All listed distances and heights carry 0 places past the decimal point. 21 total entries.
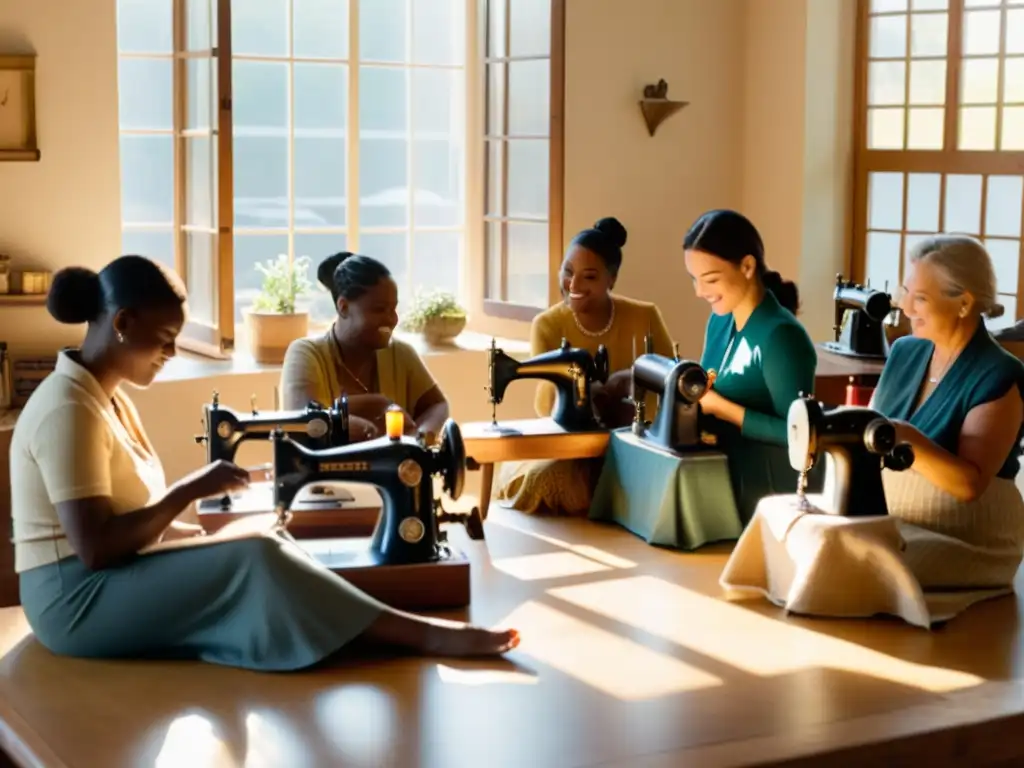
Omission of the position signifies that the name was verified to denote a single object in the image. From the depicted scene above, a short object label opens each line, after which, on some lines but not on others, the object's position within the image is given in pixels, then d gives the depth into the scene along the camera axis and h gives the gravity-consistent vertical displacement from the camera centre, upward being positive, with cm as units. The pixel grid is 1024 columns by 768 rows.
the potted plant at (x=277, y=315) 626 -48
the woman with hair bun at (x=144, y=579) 277 -71
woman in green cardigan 376 -40
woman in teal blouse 319 -47
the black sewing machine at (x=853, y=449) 309 -51
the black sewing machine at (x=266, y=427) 338 -52
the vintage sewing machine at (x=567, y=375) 413 -48
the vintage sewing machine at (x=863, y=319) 547 -43
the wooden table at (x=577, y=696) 236 -86
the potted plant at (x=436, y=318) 673 -52
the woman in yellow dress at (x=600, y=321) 441 -37
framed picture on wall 560 +34
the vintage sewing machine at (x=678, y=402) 374 -50
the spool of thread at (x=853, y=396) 379 -49
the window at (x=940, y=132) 625 +33
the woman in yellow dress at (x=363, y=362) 412 -46
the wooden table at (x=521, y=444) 396 -65
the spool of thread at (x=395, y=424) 313 -47
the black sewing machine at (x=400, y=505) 304 -63
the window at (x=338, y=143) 621 +26
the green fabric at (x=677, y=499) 366 -74
